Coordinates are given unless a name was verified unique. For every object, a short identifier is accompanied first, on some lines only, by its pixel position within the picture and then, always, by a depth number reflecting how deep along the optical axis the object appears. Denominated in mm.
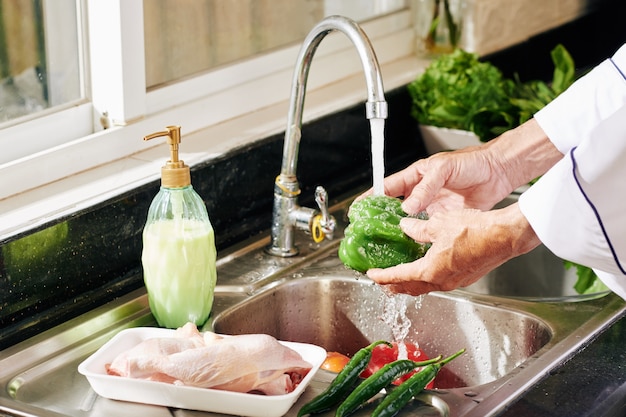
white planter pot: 2319
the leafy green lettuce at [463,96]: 2314
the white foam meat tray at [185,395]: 1682
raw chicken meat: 1689
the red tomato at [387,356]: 1890
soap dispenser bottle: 1830
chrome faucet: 1871
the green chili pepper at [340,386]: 1704
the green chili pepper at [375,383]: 1702
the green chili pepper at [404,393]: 1696
